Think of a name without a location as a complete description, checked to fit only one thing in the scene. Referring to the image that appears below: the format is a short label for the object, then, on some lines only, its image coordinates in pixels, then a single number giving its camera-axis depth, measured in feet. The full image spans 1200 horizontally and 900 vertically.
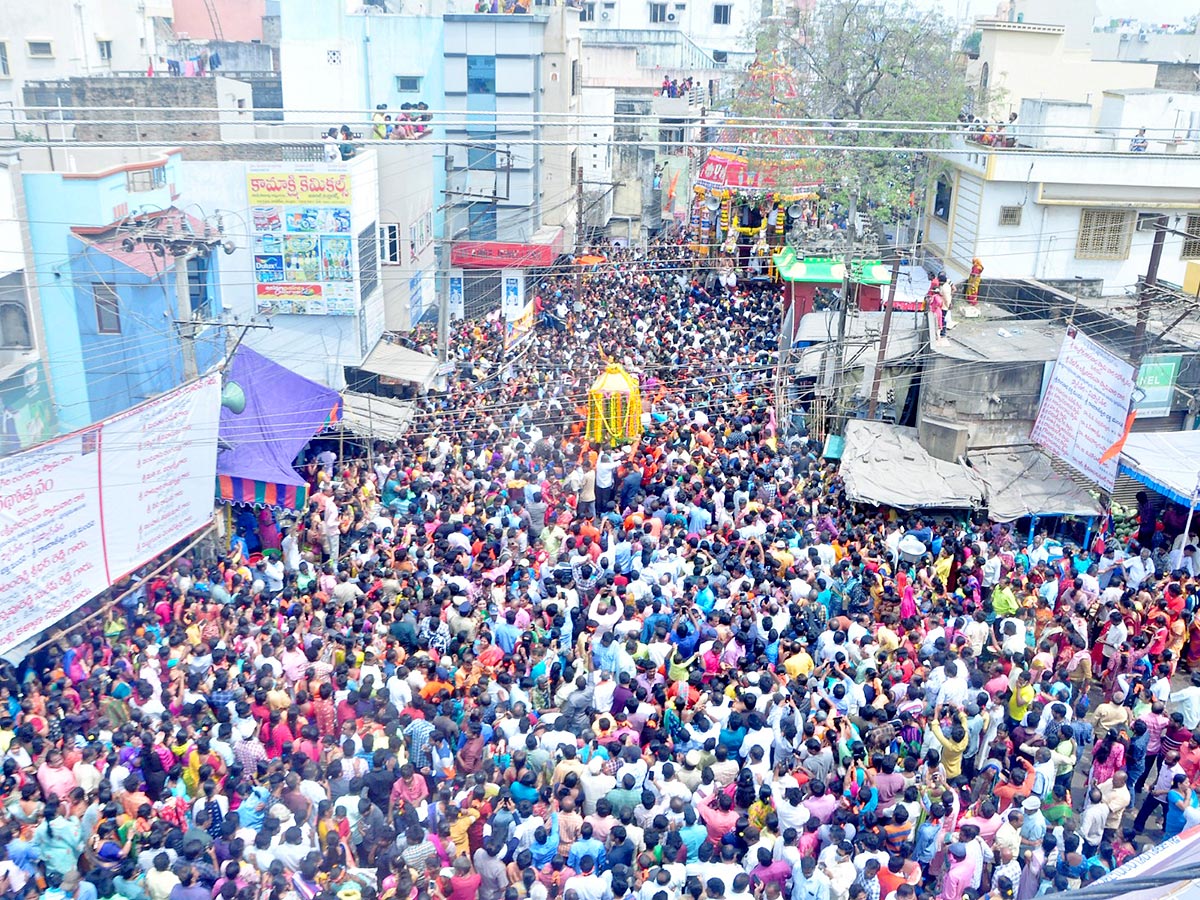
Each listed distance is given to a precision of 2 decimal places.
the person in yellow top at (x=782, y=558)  38.55
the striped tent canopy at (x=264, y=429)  42.27
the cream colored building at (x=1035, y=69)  108.17
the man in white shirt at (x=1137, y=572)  41.01
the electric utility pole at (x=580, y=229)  92.16
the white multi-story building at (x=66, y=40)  106.11
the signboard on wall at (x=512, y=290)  81.51
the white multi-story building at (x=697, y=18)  182.50
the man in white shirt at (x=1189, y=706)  31.71
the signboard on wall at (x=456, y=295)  86.93
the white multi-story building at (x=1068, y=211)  70.49
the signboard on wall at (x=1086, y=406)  44.68
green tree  92.22
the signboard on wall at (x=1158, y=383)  50.93
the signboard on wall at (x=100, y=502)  32.27
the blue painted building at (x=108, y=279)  51.75
